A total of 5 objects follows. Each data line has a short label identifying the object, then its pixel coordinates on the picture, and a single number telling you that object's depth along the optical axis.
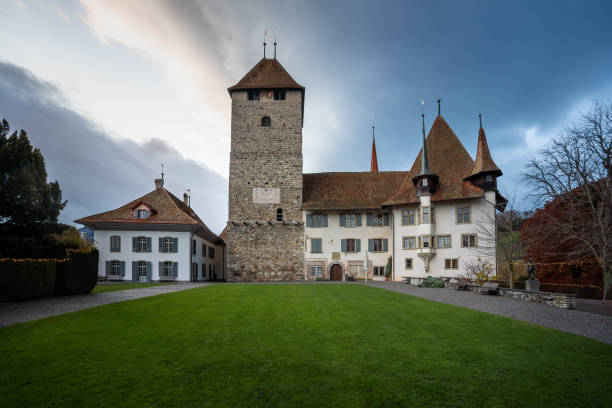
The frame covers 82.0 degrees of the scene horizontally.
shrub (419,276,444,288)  24.19
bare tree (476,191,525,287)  26.16
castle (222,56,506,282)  30.06
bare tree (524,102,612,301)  16.47
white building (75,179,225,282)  31.94
